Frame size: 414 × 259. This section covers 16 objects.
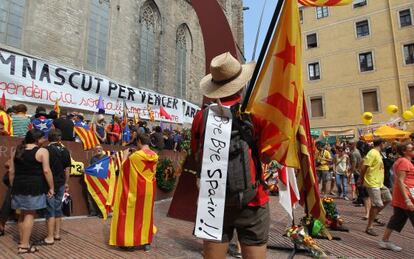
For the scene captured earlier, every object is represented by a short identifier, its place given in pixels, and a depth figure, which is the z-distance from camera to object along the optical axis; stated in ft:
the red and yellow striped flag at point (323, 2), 11.50
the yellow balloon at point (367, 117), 53.93
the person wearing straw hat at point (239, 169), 7.72
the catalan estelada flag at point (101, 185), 25.63
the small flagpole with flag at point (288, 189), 12.43
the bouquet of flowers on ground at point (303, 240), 16.89
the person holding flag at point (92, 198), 25.90
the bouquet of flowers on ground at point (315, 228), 20.39
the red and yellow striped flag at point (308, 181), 10.59
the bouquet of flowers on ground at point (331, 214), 22.76
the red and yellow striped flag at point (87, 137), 27.84
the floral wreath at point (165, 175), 33.94
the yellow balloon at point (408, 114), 53.85
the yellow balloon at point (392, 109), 56.49
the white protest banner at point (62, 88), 28.37
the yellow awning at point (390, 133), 45.68
